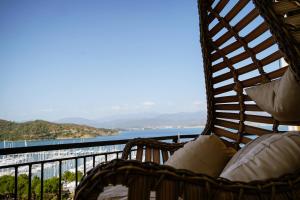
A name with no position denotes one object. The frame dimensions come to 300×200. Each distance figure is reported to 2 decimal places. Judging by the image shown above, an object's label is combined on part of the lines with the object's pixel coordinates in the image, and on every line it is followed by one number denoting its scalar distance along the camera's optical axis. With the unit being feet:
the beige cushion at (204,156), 4.32
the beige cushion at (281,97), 2.90
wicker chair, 2.08
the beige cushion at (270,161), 2.52
